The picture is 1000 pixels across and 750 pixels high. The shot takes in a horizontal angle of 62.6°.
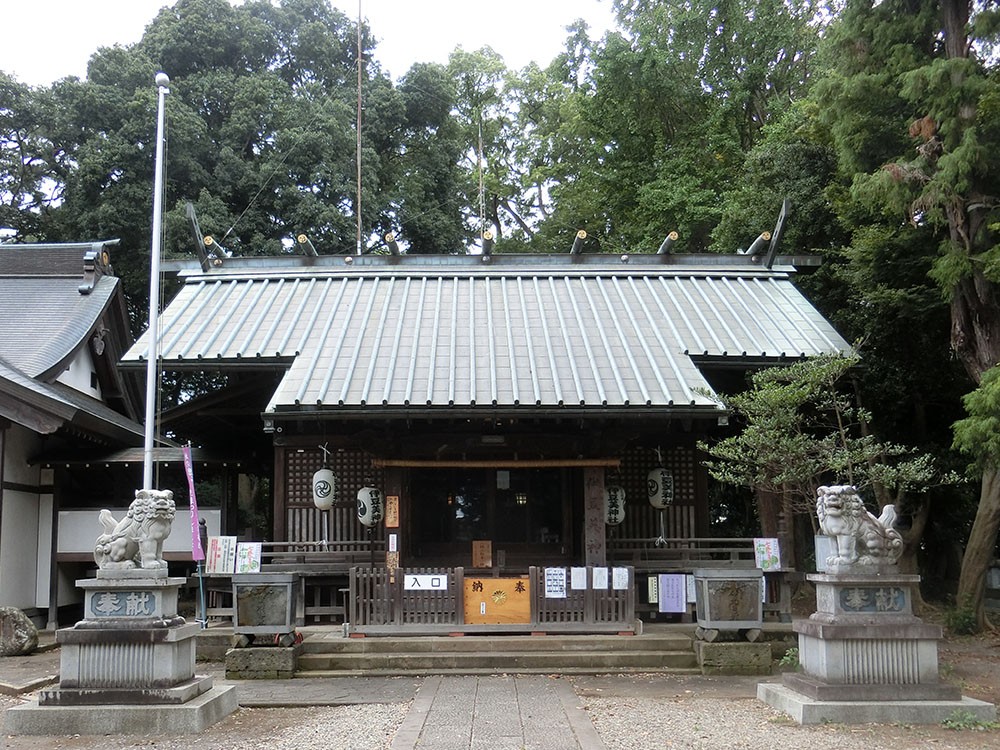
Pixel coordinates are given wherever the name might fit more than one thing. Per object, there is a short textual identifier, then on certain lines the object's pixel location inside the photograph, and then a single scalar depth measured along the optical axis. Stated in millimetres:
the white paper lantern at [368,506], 13039
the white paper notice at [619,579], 11625
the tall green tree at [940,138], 11734
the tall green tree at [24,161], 25109
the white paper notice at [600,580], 11648
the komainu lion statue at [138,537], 8484
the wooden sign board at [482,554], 13672
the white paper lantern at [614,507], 13227
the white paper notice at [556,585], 11617
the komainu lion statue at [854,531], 8516
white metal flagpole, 13062
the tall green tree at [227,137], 24562
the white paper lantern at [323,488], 13125
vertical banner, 13016
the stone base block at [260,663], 10719
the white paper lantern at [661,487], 13312
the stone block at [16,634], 12583
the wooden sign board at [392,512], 12594
